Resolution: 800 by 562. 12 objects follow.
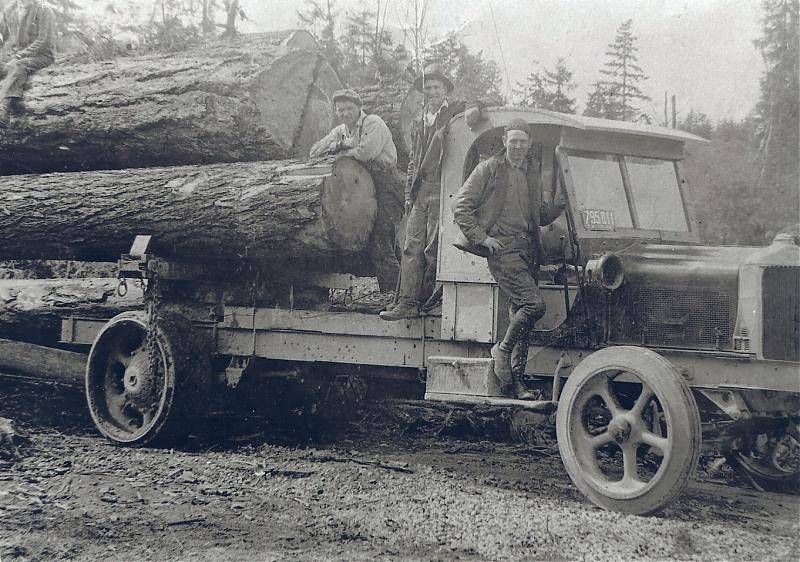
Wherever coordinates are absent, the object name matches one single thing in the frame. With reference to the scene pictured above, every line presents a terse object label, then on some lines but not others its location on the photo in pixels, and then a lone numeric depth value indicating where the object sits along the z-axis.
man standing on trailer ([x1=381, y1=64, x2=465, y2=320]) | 5.70
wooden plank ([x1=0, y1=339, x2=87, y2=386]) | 6.86
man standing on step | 4.89
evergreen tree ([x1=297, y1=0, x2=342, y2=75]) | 8.81
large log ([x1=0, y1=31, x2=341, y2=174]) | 6.46
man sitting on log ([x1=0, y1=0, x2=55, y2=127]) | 7.05
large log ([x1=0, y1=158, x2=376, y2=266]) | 5.75
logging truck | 4.45
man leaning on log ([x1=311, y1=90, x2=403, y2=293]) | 6.20
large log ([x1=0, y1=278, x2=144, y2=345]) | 7.07
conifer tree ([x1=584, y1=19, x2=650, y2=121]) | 15.18
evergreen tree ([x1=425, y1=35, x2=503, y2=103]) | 11.50
